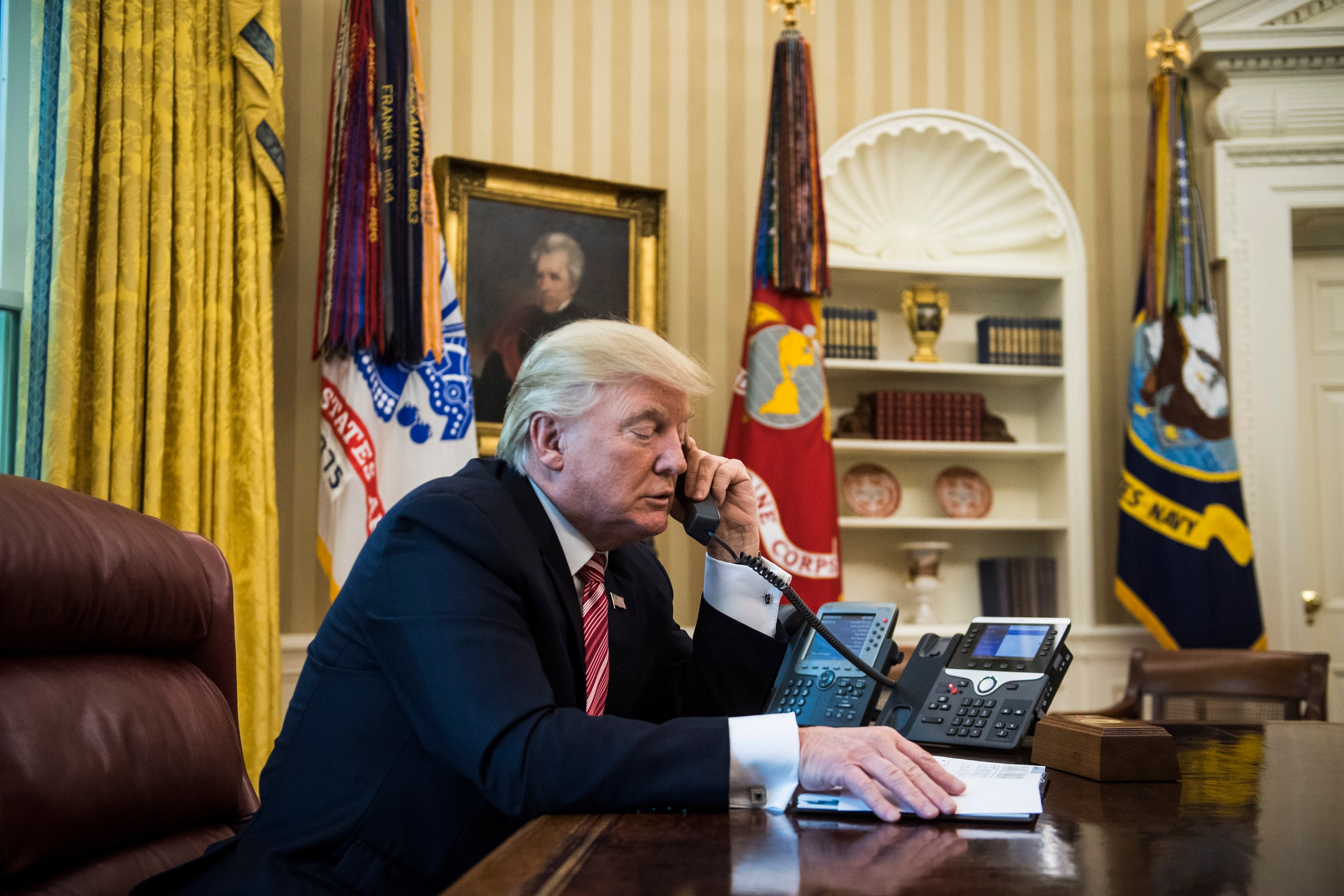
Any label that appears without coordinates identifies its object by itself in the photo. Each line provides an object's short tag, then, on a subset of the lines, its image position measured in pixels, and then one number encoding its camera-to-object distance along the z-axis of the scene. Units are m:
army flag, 3.01
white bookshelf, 3.92
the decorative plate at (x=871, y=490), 4.00
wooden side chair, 2.63
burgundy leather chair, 1.09
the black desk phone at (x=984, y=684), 1.39
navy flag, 3.68
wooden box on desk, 1.18
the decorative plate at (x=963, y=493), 4.06
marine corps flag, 3.50
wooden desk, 0.78
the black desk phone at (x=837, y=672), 1.51
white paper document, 0.98
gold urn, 3.95
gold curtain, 2.58
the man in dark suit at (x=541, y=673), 1.04
